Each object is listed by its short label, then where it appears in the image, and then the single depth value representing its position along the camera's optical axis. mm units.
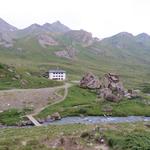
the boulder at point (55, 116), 57066
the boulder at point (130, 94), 75899
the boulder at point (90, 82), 79597
